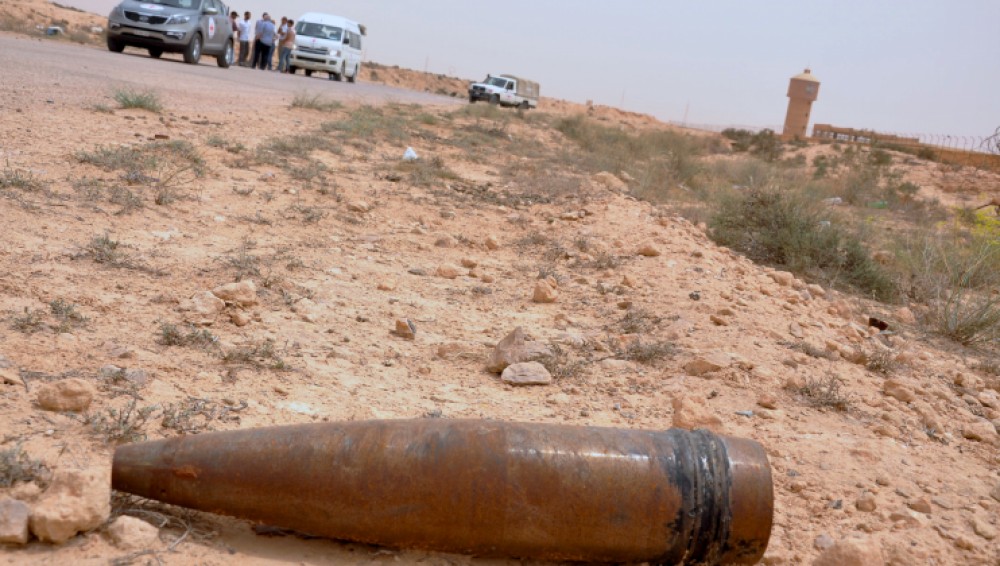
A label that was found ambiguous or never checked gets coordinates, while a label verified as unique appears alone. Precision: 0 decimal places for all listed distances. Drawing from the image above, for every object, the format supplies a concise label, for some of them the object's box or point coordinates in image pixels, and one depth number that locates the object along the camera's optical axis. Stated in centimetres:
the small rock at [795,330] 484
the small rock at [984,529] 281
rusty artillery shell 214
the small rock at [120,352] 304
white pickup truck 3662
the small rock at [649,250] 628
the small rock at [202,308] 364
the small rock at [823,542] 259
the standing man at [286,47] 2262
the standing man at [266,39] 2230
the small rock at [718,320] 477
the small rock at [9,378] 260
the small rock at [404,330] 410
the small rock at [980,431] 379
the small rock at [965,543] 270
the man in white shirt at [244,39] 2280
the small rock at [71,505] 192
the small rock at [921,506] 291
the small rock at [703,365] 398
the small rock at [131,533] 198
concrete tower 4762
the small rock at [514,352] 379
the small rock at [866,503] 285
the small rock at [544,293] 514
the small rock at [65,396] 252
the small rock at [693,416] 334
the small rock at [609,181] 980
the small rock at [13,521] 188
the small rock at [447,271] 542
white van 2325
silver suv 1519
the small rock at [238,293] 389
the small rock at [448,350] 391
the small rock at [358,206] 650
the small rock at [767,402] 370
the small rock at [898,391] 403
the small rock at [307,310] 404
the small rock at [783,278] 643
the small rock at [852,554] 235
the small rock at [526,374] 366
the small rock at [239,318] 372
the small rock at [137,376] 284
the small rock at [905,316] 625
